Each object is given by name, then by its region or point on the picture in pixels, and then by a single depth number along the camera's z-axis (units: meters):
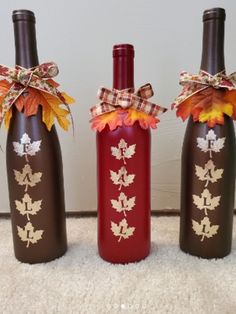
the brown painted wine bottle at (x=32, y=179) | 0.41
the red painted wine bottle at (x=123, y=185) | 0.42
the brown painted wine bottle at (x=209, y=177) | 0.42
